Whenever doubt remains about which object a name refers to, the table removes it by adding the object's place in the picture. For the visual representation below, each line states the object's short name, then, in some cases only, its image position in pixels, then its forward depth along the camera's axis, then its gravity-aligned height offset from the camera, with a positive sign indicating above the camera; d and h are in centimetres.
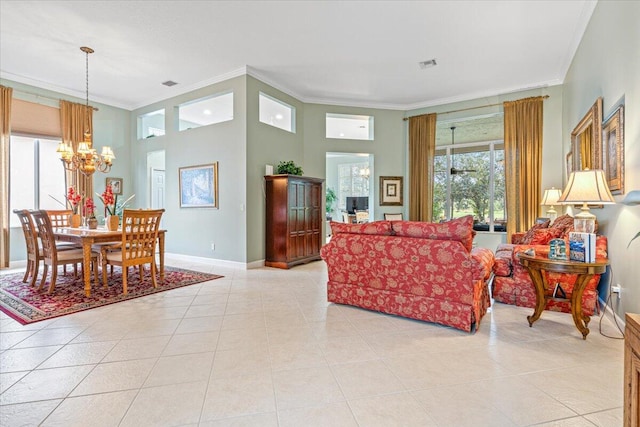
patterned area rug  323 -104
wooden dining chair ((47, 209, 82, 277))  471 -22
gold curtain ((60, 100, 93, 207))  605 +153
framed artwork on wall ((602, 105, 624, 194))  280 +51
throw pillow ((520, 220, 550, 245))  441 -39
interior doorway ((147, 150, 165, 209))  725 +68
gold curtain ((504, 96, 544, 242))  581 +83
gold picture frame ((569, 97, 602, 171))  340 +79
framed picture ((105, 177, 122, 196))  684 +50
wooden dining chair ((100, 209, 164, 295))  386 -48
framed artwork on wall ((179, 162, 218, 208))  584 +38
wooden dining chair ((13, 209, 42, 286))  402 -49
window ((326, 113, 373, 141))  905 +233
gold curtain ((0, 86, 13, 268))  524 +68
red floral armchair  304 -77
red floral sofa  275 -60
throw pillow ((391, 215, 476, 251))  278 -22
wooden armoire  558 -25
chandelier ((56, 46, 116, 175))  433 +72
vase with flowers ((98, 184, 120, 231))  428 -13
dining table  371 -38
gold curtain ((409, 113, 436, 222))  691 +88
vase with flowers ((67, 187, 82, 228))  457 -2
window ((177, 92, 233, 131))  666 +219
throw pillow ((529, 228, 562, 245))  374 -36
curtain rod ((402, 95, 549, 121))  633 +199
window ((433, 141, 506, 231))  674 +46
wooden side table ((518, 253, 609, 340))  256 -59
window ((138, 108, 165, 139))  713 +195
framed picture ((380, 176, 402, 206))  721 +34
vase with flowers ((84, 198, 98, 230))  454 -15
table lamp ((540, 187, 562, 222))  499 +13
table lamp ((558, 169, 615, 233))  261 +12
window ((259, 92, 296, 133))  667 +216
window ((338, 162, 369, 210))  1133 +86
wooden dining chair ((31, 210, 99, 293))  379 -58
